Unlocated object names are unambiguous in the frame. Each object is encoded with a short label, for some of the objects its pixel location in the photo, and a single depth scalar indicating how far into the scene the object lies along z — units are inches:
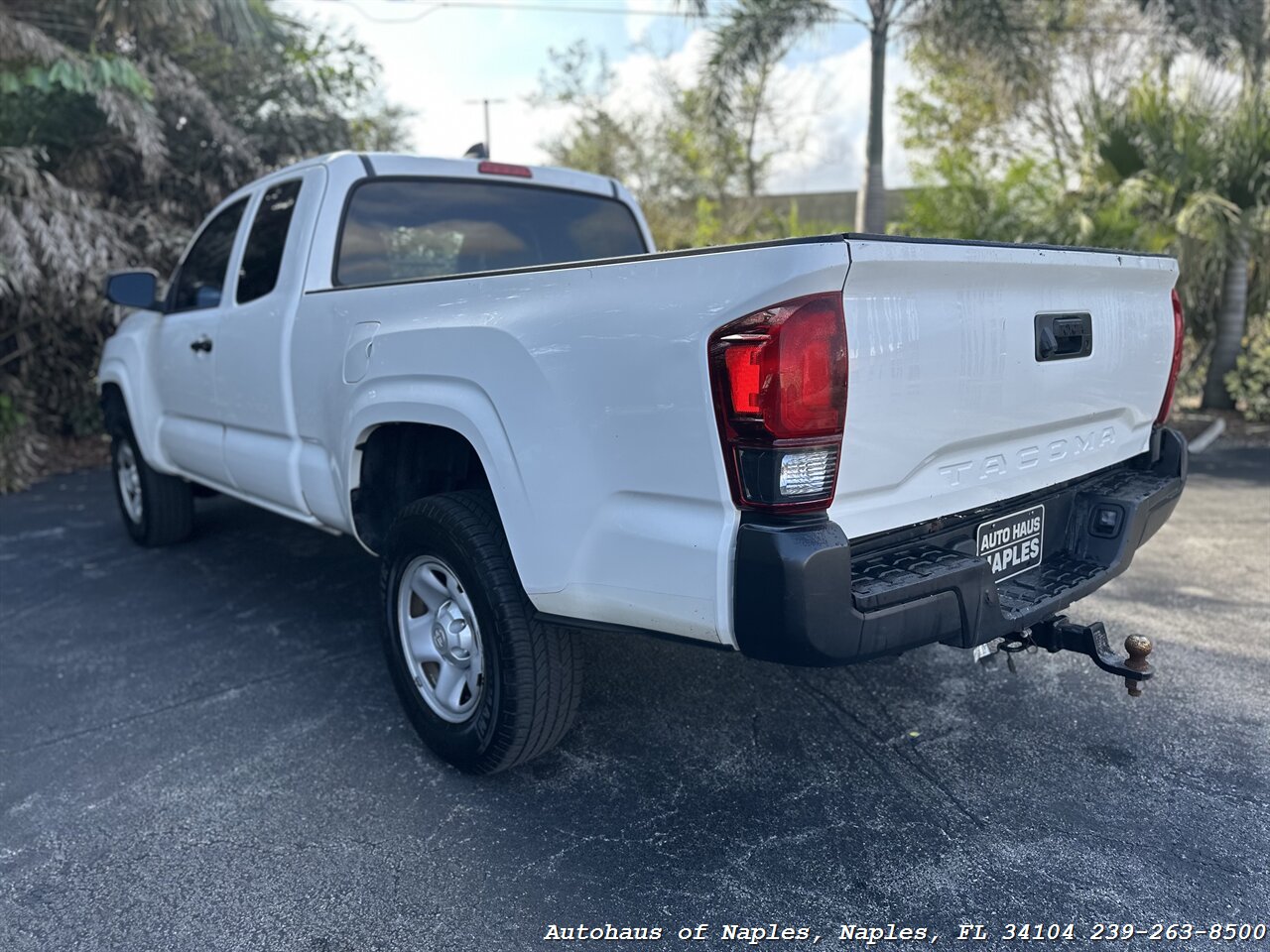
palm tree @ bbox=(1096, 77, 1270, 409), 346.9
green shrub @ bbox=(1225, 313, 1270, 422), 369.7
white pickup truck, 80.1
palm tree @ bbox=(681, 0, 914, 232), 434.0
